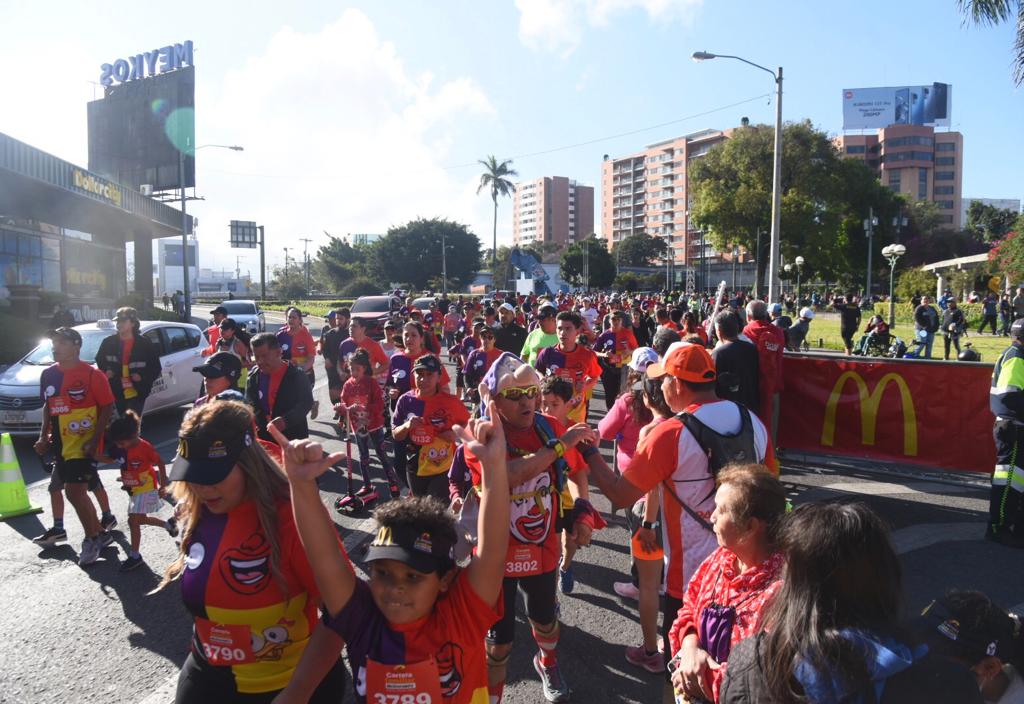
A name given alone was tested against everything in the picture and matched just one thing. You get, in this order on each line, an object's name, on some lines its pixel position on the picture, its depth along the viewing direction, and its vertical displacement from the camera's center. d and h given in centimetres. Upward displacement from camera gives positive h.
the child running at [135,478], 541 -140
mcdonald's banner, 794 -126
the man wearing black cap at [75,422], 559 -99
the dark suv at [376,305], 2561 -4
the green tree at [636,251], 10594 +847
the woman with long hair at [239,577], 231 -92
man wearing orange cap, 305 -71
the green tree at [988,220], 7888 +1092
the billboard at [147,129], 3800 +975
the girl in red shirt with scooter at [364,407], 718 -108
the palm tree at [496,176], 7262 +1356
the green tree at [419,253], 8031 +599
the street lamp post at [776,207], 2119 +314
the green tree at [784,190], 4334 +740
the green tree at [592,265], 8475 +509
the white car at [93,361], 920 -106
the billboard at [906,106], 10756 +3141
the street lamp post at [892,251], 2523 +213
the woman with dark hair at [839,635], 157 -78
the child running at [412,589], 201 -85
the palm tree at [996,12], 1439 +621
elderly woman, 209 -85
